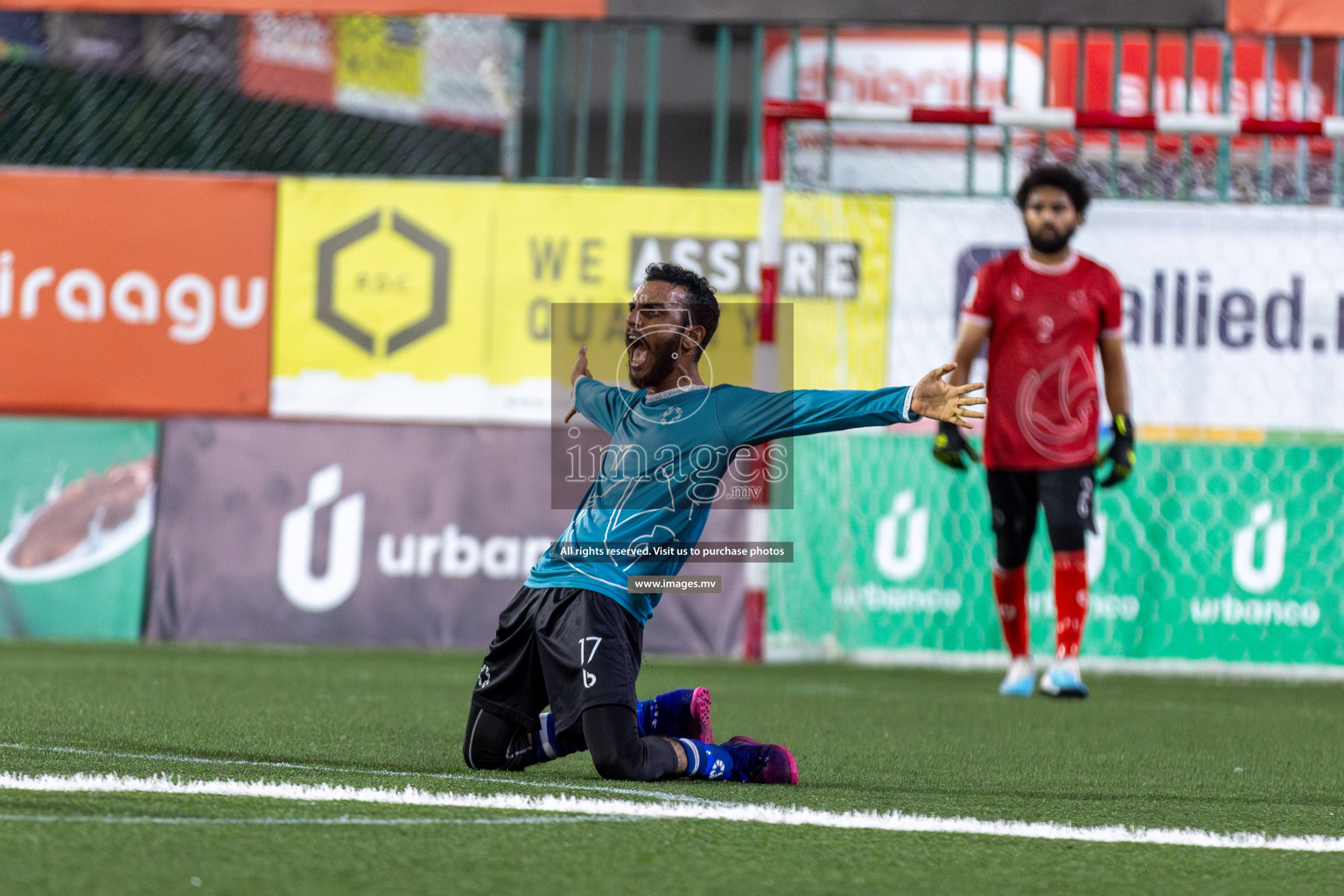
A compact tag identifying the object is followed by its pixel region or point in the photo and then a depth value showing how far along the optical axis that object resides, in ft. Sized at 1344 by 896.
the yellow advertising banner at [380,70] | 111.55
